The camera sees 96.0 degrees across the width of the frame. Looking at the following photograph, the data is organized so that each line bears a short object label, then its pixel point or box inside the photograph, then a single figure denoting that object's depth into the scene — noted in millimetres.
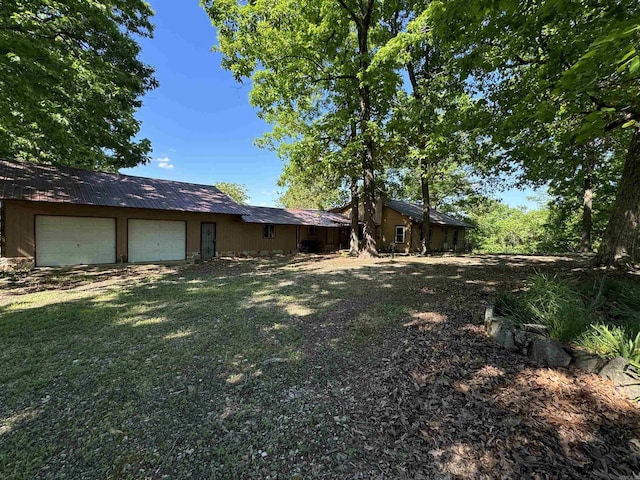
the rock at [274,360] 3648
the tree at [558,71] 3018
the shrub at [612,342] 2734
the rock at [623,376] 2537
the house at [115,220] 10539
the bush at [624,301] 3363
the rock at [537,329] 3447
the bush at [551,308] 3354
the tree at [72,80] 8172
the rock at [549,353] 3074
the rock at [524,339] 3359
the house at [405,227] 22391
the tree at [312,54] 12000
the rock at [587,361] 2875
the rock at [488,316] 3989
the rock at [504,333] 3527
